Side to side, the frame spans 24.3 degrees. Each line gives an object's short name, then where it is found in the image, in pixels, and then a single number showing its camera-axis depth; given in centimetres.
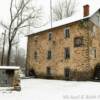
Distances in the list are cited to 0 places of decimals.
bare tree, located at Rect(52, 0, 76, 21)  5862
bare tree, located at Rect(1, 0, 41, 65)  3997
